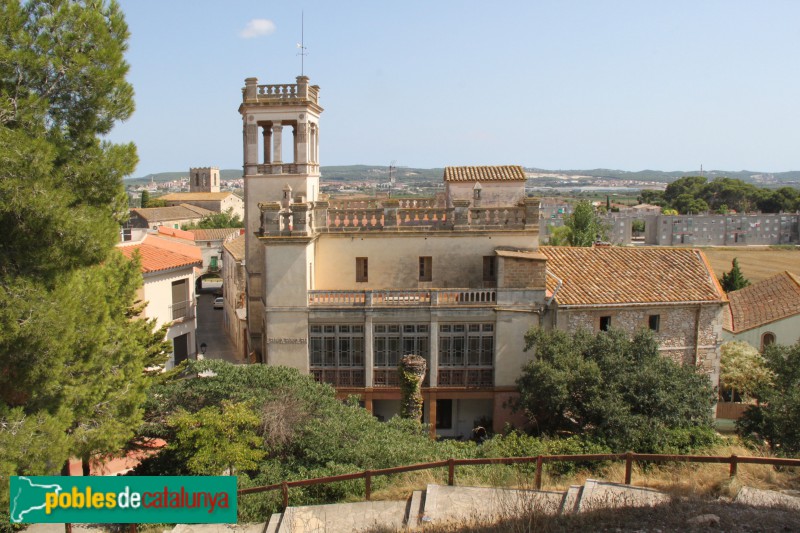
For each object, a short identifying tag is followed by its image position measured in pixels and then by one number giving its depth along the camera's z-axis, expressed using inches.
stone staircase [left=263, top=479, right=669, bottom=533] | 471.2
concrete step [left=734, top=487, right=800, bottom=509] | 465.5
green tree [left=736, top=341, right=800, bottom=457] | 723.4
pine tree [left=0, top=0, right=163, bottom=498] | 472.7
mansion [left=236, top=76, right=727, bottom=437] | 962.1
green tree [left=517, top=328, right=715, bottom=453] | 767.1
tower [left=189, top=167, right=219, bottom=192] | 6668.3
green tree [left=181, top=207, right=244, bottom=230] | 3875.5
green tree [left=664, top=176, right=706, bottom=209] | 7427.7
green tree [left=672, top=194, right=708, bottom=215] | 6437.0
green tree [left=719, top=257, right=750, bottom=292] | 2134.6
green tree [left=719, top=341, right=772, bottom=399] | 1123.3
